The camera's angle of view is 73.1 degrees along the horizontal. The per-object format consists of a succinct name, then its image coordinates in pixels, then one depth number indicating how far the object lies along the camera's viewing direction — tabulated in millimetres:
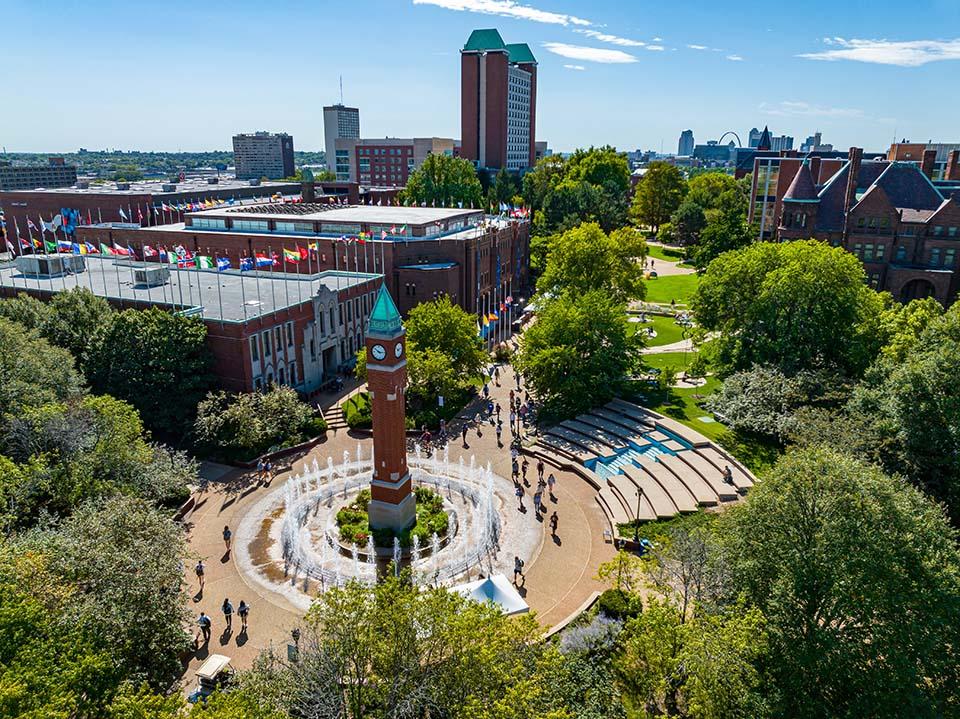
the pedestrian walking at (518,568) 33000
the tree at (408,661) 19312
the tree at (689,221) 126438
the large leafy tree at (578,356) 52062
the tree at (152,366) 45875
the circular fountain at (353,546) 33688
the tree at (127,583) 23344
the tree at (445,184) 117562
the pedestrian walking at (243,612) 29922
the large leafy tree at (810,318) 48594
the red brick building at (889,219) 69750
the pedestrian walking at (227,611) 29938
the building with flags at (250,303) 49844
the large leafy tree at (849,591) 20250
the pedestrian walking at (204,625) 28938
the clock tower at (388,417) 35375
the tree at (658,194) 139875
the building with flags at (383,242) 72562
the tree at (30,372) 36609
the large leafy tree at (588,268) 67812
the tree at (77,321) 47969
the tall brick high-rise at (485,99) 171250
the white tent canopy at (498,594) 28781
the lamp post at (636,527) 35972
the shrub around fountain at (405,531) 36219
